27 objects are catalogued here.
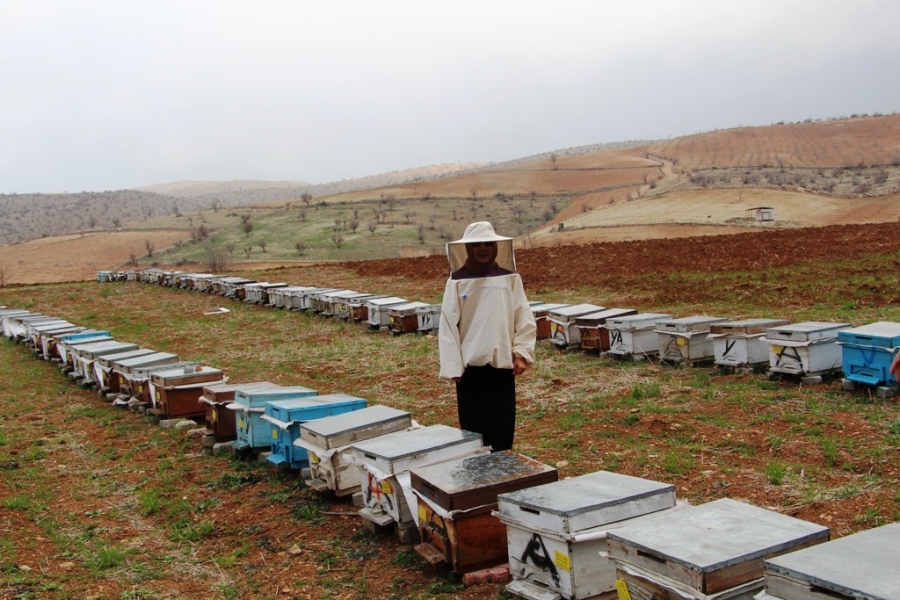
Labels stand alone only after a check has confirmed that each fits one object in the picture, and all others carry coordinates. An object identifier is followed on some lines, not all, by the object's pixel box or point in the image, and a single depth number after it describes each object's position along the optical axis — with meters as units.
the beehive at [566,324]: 12.90
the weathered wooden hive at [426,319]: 16.25
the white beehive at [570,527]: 3.99
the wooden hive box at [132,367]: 11.06
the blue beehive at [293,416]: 7.15
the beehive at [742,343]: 10.19
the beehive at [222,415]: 8.66
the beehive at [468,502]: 4.69
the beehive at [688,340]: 10.89
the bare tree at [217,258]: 40.31
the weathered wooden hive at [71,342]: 13.96
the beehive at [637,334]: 11.59
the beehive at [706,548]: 3.24
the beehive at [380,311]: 16.91
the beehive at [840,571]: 2.71
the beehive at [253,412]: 7.88
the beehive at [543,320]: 13.95
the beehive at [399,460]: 5.43
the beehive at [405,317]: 16.25
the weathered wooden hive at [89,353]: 12.61
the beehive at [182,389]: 9.98
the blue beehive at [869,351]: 8.35
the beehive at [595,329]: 12.31
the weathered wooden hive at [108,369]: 11.97
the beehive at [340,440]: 6.36
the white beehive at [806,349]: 9.26
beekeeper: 5.73
